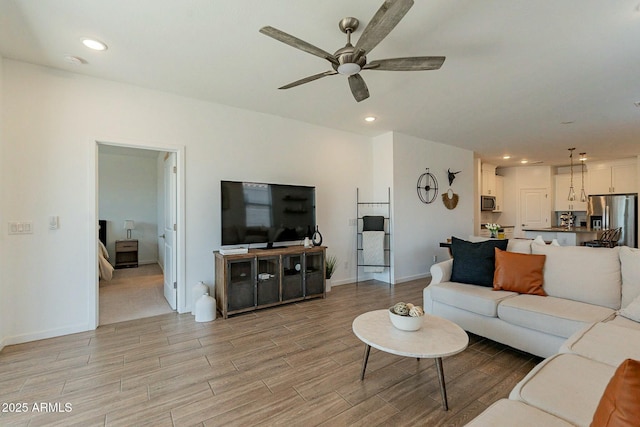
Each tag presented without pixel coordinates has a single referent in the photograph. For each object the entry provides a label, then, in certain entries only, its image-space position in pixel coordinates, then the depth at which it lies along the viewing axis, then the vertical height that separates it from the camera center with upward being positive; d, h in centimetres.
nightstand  663 -94
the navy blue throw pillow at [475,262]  296 -52
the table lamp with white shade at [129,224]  684 -27
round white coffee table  173 -83
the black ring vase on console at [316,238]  430 -38
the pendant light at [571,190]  639 +60
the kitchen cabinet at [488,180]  771 +93
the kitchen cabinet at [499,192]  832 +62
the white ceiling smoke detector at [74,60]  267 +146
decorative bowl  197 -76
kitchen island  547 -43
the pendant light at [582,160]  675 +138
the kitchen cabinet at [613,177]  698 +91
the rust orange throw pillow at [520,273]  267 -58
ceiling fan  163 +114
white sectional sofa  118 -77
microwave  750 +27
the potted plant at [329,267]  452 -88
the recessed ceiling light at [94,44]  242 +146
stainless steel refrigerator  671 -2
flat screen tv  363 +2
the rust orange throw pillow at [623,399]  68 -46
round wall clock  555 +52
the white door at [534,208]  805 +15
